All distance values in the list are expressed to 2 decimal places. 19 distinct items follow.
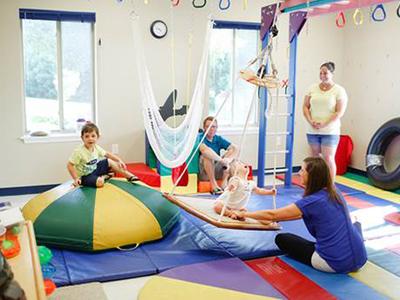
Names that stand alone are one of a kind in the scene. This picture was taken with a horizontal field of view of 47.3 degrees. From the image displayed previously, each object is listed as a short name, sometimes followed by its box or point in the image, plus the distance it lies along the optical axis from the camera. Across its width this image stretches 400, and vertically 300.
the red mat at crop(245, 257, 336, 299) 2.80
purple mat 2.85
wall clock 5.55
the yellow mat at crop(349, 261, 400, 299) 2.91
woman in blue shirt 2.98
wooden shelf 1.62
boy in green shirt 3.84
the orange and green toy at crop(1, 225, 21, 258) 1.94
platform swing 3.23
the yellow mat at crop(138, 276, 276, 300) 2.72
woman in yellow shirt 4.84
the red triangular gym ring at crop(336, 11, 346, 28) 6.32
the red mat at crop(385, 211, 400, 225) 4.27
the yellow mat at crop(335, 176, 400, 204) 5.16
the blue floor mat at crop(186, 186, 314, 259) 3.46
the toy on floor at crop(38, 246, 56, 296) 2.95
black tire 5.53
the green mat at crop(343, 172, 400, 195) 6.04
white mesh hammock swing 4.49
